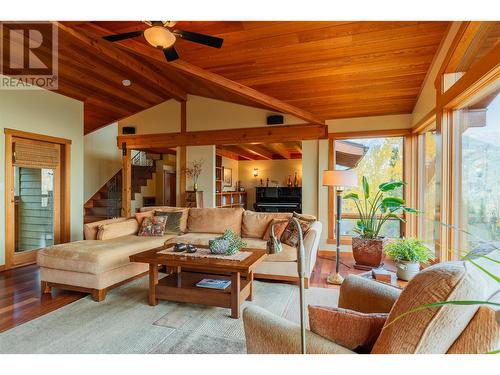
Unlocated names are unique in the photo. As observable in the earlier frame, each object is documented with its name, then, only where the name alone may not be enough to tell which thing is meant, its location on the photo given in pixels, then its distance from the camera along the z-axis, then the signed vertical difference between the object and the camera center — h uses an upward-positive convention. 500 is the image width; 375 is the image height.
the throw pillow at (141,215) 4.47 -0.47
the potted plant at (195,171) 6.43 +0.38
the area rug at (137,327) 2.07 -1.23
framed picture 8.69 +0.35
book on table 2.80 -1.03
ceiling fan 2.43 +1.40
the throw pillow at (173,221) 4.45 -0.57
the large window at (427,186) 3.86 +0.02
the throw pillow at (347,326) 1.10 -0.58
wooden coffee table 2.59 -1.04
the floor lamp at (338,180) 3.70 +0.10
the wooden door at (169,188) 9.02 -0.04
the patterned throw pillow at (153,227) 4.21 -0.63
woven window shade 4.30 +0.55
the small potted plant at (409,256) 3.51 -0.91
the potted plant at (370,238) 4.06 -0.82
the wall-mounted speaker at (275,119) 5.68 +1.43
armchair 0.84 -0.41
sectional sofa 2.98 -0.77
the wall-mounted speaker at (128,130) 6.85 +1.45
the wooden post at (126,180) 6.83 +0.17
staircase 7.57 -0.19
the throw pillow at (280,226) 3.72 -0.55
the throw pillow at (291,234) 3.57 -0.63
